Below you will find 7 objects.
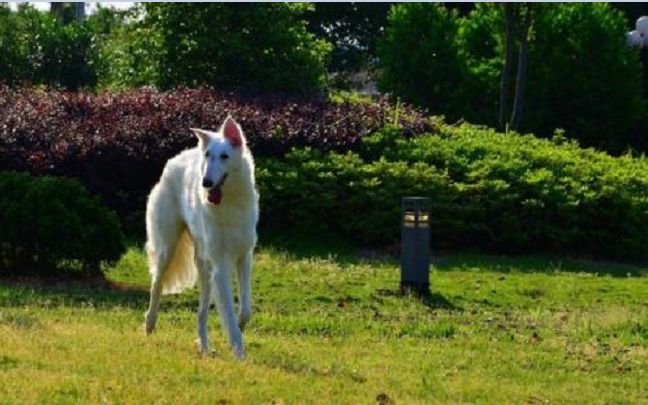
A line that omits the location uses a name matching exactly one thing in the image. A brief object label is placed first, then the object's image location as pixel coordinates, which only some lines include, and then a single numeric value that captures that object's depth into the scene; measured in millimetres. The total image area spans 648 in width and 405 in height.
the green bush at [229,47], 24500
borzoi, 10797
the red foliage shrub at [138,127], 20047
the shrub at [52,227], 15703
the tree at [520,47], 28375
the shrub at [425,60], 30906
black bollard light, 15914
